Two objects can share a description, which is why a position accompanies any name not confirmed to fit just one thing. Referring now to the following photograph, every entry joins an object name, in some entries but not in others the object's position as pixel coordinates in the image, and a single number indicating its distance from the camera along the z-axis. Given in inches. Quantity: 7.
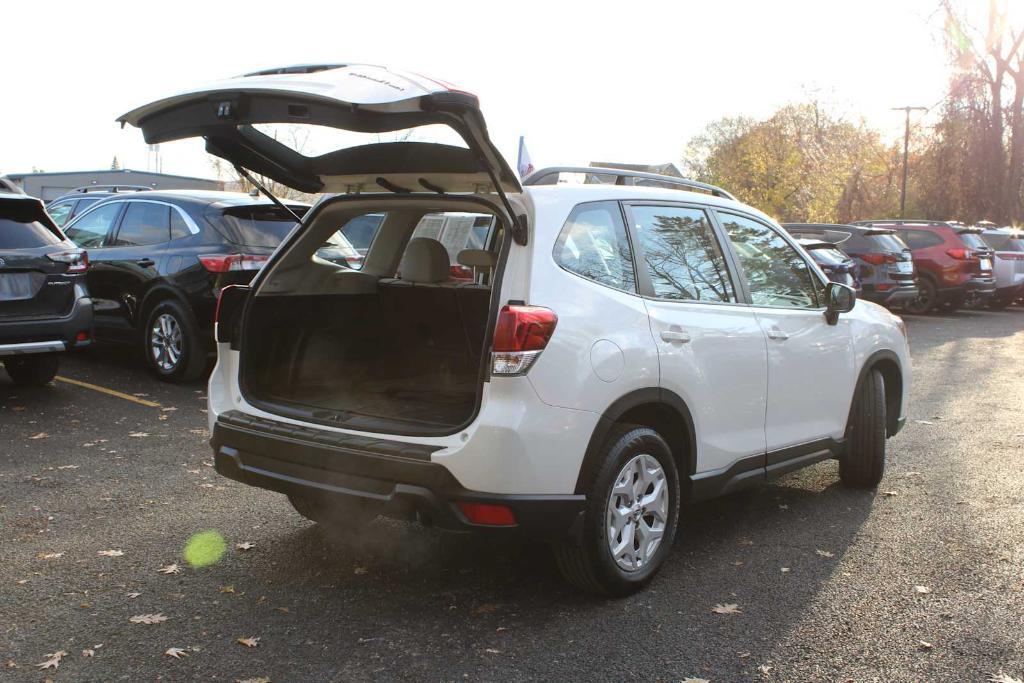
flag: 527.2
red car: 790.5
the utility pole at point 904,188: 1713.8
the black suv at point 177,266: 350.9
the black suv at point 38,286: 306.5
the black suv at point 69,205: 497.4
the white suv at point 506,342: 147.3
